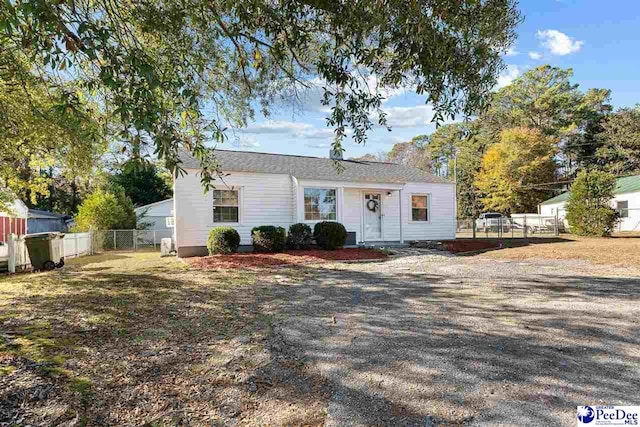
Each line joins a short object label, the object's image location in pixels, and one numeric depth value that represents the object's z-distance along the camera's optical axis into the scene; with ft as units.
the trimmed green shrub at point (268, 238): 42.14
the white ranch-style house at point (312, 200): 43.86
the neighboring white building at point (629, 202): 81.15
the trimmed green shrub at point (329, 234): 44.63
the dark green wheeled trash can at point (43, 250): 35.42
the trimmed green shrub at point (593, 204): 63.63
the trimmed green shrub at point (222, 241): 40.88
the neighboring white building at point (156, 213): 87.30
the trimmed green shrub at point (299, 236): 44.47
